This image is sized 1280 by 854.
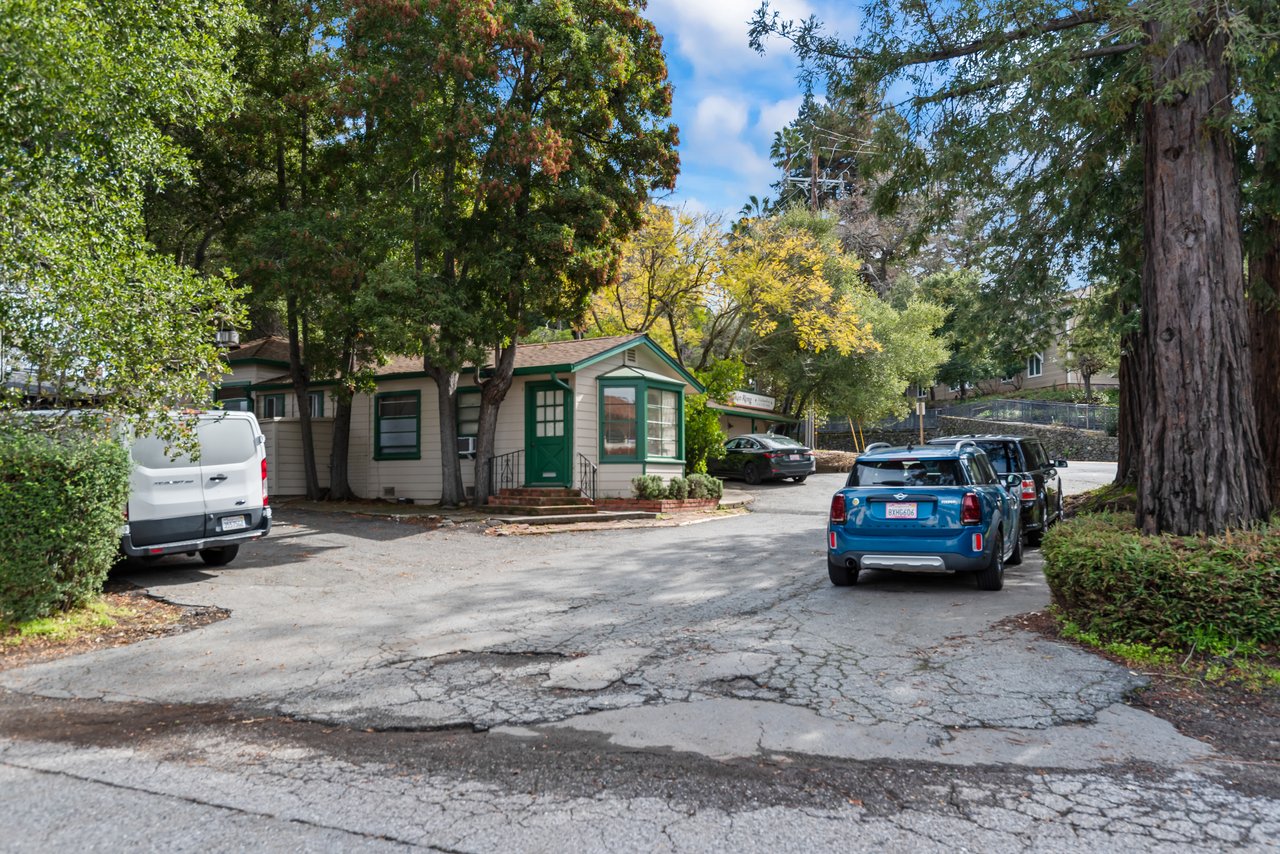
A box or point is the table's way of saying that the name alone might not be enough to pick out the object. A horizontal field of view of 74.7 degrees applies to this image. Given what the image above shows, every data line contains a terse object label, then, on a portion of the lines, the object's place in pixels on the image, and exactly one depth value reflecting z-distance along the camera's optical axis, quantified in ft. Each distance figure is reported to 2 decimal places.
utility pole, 119.30
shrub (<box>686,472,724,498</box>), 61.98
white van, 32.19
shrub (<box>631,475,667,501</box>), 58.65
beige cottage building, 60.49
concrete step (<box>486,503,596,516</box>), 55.62
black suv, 38.81
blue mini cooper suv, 28.43
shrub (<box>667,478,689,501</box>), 59.72
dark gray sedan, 86.33
